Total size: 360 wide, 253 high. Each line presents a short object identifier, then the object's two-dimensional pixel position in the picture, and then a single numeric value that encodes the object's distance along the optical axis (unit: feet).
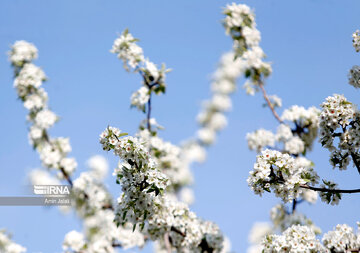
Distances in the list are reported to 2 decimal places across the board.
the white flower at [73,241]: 26.84
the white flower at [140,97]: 28.04
